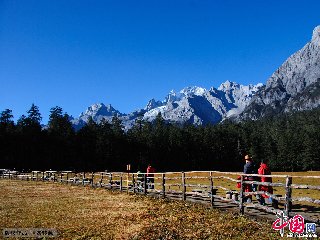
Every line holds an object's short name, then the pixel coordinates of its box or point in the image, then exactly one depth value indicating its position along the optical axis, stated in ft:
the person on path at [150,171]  65.65
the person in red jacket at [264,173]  35.65
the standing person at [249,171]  38.57
